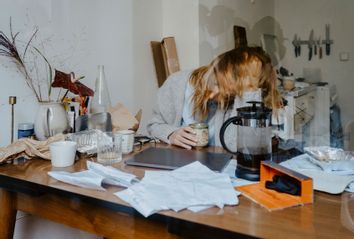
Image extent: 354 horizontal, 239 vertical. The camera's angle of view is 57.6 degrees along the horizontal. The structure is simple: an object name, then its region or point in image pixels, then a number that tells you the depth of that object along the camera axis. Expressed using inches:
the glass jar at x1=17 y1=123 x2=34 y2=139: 42.5
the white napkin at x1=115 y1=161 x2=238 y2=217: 24.0
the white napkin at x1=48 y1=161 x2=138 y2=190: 28.3
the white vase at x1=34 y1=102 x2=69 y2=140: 42.0
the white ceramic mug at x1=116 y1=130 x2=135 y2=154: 41.4
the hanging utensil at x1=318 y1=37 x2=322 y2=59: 113.2
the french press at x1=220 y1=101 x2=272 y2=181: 30.8
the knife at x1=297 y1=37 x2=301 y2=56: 117.1
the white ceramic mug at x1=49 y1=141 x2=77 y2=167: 35.6
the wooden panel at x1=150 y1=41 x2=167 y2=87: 78.2
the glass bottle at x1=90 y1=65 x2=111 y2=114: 50.5
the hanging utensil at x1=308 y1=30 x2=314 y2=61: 114.5
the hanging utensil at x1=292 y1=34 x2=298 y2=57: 117.9
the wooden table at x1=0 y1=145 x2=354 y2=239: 20.8
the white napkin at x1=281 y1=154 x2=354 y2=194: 27.3
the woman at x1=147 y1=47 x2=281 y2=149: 47.6
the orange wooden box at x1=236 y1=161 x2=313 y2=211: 24.7
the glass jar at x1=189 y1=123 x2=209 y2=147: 45.1
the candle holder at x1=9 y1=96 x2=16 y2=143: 43.2
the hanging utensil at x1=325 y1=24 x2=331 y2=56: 111.5
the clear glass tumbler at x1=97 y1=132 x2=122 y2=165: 37.7
